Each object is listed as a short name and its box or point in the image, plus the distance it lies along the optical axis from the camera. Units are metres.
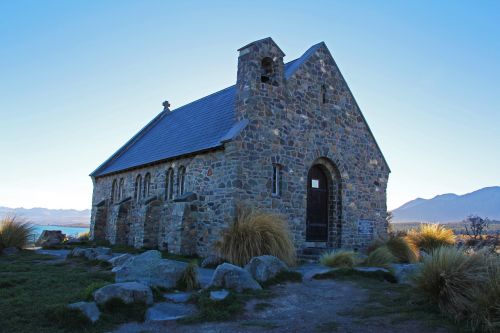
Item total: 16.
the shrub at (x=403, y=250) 16.11
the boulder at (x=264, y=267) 10.59
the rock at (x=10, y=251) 17.35
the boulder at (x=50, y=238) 22.70
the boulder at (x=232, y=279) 9.48
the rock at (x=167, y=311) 7.89
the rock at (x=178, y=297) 8.97
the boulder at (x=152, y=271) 9.93
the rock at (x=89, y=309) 7.46
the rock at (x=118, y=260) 13.01
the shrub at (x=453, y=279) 7.38
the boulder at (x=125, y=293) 8.12
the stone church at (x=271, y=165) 16.11
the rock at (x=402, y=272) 11.41
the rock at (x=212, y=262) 13.61
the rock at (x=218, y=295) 8.55
